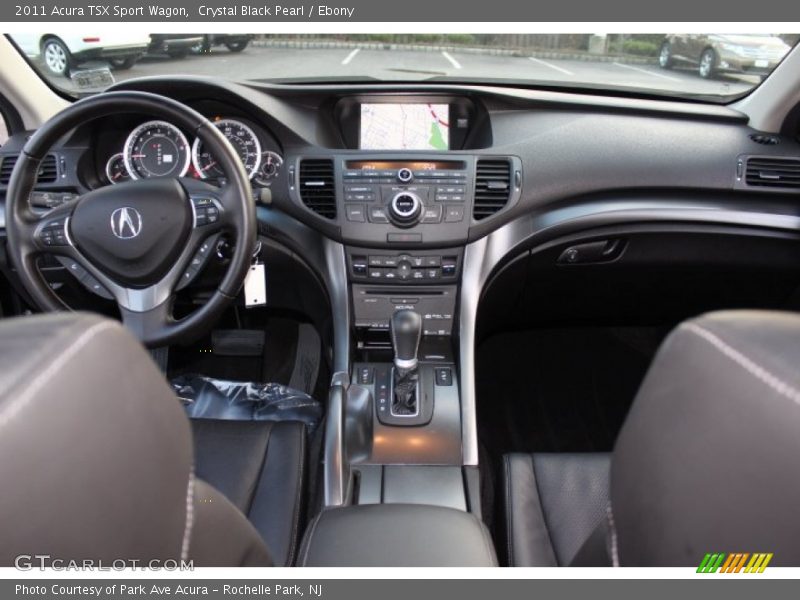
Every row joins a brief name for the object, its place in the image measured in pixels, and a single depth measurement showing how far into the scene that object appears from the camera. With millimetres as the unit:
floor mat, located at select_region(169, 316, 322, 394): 2582
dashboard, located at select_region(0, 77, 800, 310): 1998
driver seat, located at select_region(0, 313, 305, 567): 464
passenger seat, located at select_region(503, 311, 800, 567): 480
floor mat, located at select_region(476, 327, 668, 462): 2512
